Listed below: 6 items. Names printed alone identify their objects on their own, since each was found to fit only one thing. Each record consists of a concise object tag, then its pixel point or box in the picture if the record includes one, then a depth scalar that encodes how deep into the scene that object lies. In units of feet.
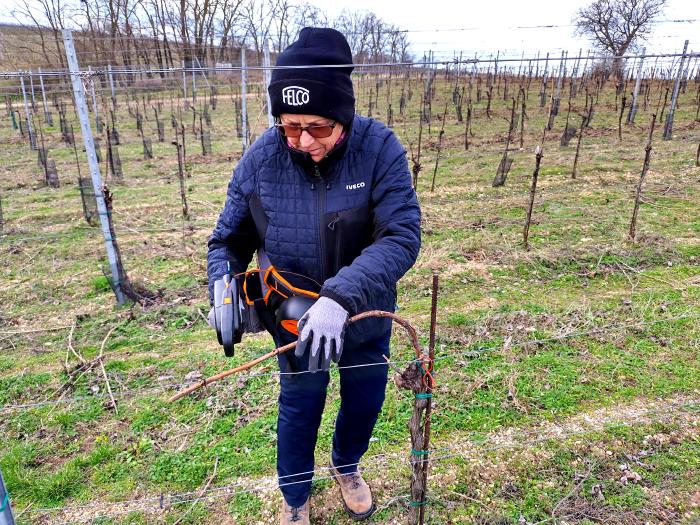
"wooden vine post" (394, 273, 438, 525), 4.65
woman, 4.34
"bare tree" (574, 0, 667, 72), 95.96
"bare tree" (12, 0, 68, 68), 77.36
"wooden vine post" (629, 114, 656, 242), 15.60
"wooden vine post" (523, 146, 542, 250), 15.61
